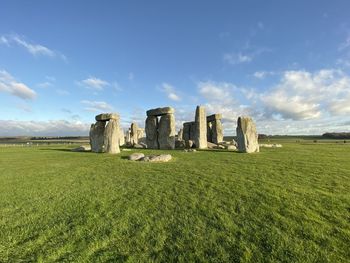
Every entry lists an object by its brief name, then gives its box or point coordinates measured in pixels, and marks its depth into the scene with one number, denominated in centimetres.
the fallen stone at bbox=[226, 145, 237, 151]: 1933
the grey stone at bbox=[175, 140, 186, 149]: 2227
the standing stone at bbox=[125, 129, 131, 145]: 3229
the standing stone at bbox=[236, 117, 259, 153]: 1633
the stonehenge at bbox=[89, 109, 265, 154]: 1656
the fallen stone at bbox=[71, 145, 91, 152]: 2064
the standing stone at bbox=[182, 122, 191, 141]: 2661
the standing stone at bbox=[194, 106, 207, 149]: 2080
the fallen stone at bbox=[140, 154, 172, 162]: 1245
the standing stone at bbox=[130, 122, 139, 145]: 3109
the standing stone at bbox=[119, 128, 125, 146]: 3018
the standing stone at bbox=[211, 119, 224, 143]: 2552
